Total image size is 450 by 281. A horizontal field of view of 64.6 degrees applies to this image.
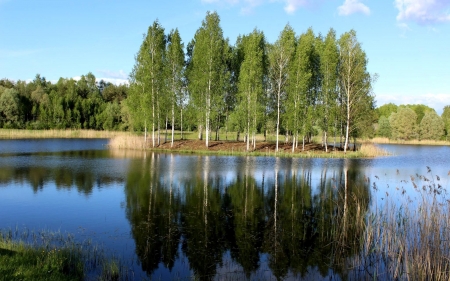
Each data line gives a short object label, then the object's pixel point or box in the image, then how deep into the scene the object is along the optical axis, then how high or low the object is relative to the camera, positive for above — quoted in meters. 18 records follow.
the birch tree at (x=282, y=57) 42.41 +9.01
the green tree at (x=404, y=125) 83.19 +1.75
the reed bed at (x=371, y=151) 42.12 -2.30
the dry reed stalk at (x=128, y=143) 48.08 -1.90
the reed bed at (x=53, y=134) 69.75 -1.16
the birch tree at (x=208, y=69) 44.28 +7.81
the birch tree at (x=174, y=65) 47.62 +8.72
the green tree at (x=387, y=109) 125.09 +8.38
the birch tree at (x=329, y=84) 44.22 +5.94
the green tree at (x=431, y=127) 83.44 +1.37
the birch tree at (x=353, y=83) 44.06 +6.29
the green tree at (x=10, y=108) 79.81 +4.33
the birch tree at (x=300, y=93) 42.69 +4.68
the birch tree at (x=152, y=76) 46.44 +7.04
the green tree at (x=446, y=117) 92.58 +4.44
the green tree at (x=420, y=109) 106.71 +7.59
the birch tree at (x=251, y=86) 42.47 +5.35
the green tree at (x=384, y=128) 82.25 +0.97
